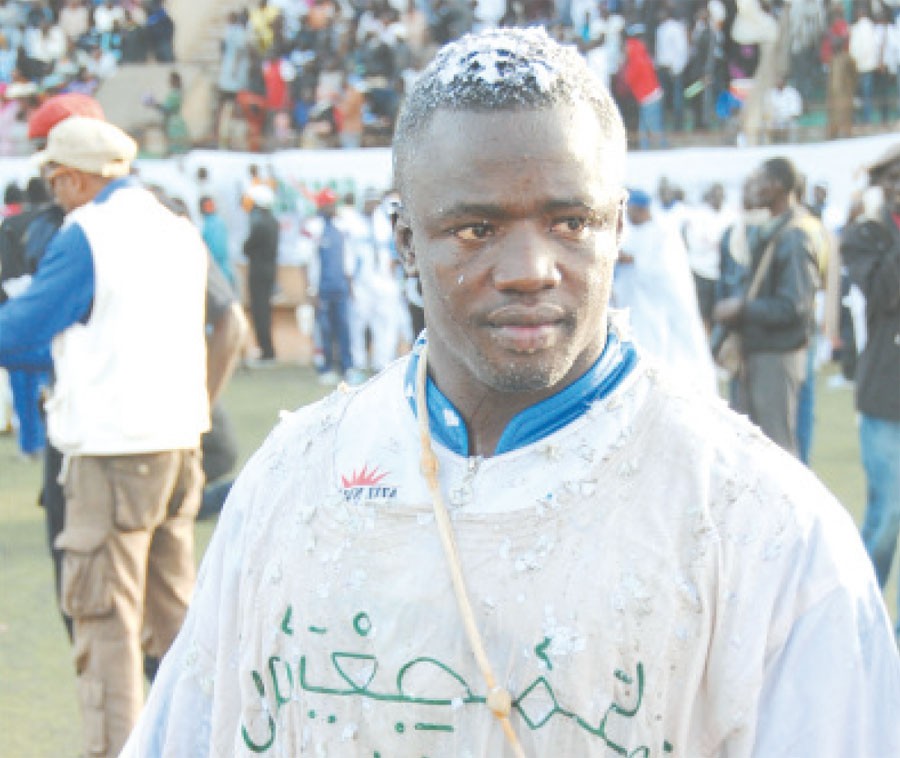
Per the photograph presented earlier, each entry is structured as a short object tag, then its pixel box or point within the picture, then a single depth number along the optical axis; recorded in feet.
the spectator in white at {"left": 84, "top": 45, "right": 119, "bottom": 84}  82.43
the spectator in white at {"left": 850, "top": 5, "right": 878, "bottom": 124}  62.28
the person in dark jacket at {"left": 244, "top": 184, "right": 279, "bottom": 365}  50.19
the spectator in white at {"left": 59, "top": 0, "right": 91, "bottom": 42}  86.43
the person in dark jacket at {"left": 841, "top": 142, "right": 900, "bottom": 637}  18.13
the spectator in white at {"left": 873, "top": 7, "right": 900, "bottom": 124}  63.00
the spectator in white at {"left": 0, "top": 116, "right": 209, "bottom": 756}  13.88
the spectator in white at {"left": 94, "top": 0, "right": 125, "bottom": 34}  86.89
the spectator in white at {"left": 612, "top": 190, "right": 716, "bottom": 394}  23.08
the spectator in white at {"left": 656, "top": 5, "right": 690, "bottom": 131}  67.05
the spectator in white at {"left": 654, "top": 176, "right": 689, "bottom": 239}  47.44
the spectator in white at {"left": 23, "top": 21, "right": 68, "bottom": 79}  82.99
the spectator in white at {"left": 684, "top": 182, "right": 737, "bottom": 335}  45.14
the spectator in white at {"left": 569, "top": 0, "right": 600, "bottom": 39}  73.56
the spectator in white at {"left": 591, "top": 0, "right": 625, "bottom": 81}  68.23
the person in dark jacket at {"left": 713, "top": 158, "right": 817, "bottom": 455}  20.44
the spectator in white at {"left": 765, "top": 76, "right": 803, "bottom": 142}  61.00
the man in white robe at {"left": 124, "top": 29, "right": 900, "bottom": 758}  5.37
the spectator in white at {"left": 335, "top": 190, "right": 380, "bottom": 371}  46.52
